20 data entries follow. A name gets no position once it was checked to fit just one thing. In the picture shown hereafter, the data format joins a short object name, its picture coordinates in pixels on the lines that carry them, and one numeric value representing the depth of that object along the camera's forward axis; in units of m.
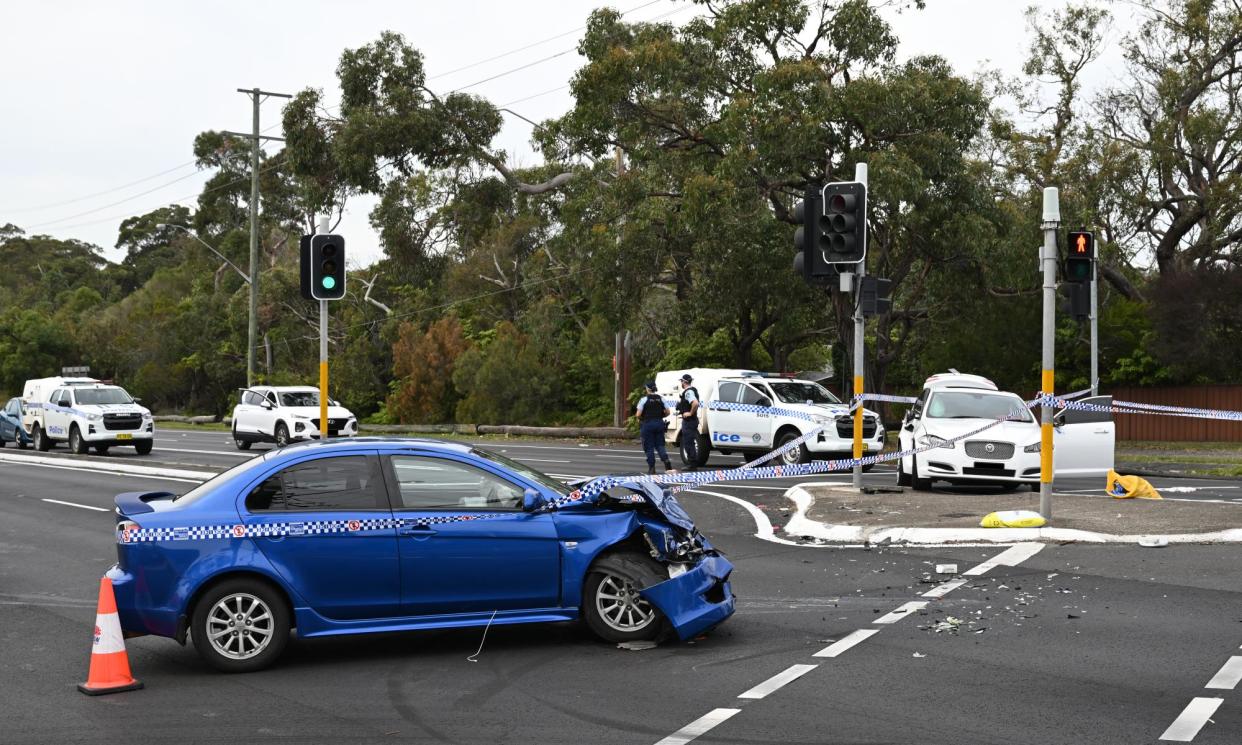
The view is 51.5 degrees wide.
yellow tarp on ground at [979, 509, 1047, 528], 13.50
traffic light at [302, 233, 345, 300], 16.98
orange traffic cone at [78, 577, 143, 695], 7.75
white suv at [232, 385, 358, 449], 34.09
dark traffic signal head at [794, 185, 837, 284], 17.20
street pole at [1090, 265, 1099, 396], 26.41
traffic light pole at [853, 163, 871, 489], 17.39
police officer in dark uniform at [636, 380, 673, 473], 22.09
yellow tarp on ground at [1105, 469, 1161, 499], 16.58
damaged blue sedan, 8.10
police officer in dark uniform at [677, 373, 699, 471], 23.62
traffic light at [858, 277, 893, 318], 17.28
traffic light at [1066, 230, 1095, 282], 14.96
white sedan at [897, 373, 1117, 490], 17.84
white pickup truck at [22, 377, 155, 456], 32.22
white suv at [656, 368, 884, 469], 24.81
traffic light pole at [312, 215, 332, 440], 17.25
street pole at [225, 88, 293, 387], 49.38
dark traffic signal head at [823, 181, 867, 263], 17.08
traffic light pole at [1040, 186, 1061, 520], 13.45
